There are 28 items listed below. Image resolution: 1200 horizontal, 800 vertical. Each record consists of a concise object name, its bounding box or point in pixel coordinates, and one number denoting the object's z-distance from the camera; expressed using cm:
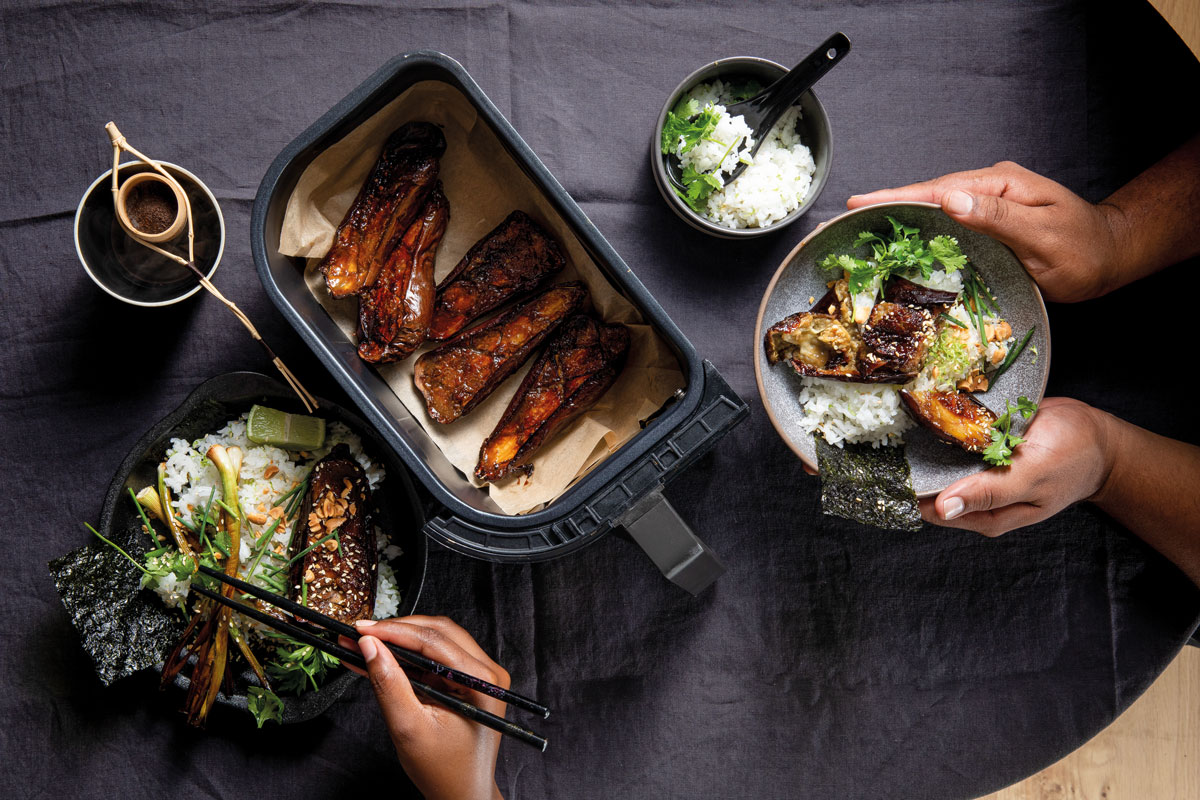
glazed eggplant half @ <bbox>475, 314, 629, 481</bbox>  76
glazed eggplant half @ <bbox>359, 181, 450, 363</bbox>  76
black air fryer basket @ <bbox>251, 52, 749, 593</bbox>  68
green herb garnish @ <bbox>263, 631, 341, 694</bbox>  73
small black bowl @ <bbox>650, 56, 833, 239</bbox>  76
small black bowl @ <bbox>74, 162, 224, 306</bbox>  75
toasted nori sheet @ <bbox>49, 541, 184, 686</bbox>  74
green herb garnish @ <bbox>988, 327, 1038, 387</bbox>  74
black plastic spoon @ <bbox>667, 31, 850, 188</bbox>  72
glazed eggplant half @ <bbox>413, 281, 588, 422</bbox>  77
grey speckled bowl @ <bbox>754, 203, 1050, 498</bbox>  74
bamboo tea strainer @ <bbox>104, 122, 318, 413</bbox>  72
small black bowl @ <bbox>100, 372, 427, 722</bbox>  75
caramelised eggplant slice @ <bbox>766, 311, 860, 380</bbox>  73
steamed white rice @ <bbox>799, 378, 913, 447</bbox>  74
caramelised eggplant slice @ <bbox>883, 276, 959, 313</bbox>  73
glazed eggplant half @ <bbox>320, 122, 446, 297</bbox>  74
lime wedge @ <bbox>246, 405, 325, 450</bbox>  76
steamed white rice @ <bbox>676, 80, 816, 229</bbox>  76
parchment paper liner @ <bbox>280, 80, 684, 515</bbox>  74
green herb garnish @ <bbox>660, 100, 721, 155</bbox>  75
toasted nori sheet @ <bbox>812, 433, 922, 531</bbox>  73
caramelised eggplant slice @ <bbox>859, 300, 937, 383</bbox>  72
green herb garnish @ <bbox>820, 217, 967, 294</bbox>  73
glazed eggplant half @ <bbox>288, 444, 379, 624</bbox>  74
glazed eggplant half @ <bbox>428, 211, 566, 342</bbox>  77
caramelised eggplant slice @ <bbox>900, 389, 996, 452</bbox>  73
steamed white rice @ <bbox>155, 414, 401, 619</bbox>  76
